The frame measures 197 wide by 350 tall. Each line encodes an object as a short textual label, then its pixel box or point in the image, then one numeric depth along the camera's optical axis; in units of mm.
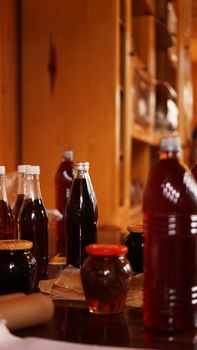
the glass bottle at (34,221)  1062
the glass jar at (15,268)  830
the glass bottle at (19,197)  1119
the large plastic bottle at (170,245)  712
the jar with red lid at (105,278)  765
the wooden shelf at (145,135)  3021
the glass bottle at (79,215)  1048
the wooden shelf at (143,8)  3191
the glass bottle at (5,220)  1102
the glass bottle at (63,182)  1535
